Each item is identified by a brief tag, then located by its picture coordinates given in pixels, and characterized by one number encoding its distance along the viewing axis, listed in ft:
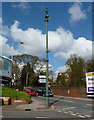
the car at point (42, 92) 66.73
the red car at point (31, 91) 67.65
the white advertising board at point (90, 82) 55.20
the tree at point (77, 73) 78.51
